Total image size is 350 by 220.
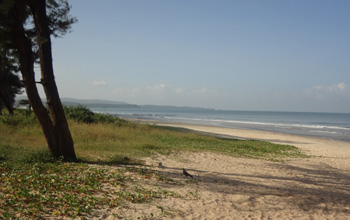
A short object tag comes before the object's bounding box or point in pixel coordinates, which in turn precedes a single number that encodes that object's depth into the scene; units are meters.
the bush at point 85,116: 21.23
